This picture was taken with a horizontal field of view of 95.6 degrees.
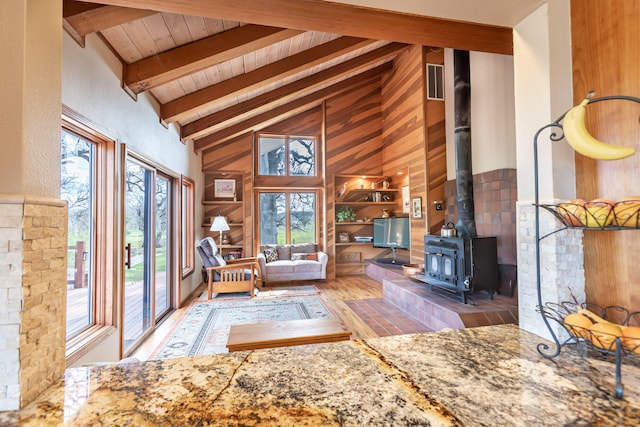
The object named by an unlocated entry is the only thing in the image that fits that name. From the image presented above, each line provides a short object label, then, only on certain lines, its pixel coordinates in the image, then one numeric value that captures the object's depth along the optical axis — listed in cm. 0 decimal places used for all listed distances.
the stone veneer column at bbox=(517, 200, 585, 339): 114
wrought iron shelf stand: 77
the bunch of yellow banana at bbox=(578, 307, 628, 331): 93
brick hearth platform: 294
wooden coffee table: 198
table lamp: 553
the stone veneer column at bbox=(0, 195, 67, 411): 73
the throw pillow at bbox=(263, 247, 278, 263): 593
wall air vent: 506
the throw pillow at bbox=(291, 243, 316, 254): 624
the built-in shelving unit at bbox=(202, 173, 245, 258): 618
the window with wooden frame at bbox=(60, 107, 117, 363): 205
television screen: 552
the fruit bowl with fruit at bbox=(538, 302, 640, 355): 82
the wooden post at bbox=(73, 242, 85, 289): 215
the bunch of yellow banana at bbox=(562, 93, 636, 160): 88
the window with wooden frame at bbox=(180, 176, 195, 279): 497
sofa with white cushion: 559
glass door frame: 251
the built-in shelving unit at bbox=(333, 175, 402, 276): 642
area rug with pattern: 295
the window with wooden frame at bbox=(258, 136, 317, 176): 647
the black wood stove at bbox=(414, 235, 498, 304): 329
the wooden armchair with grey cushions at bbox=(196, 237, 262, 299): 471
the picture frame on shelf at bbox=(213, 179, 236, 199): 623
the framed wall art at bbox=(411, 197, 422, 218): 510
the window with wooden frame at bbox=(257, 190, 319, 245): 645
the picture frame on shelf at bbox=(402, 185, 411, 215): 575
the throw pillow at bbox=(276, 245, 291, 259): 615
